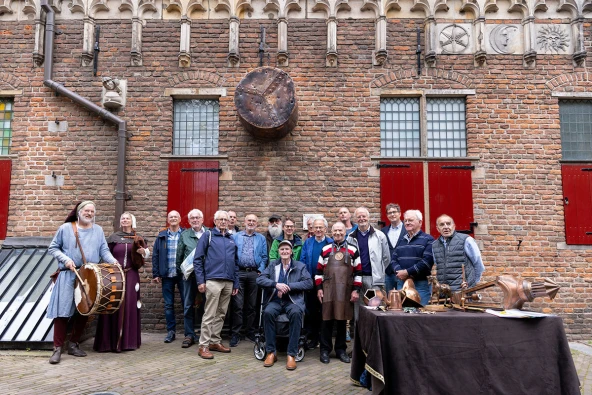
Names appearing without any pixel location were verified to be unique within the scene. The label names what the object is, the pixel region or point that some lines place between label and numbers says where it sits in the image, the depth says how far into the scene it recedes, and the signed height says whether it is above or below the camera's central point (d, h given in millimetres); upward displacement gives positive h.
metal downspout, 7922 +2056
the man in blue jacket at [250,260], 6832 -569
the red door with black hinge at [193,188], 8070 +621
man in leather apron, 5668 -796
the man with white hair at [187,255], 6625 -551
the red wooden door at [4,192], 8086 +520
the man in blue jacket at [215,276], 6012 -735
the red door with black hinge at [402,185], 8023 +701
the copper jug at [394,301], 4375 -759
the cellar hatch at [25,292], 5941 -1022
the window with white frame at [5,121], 8477 +1893
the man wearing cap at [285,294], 5621 -927
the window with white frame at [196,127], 8359 +1787
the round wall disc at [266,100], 7555 +2079
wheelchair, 5727 -1513
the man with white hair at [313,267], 6227 -617
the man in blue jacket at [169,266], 6785 -666
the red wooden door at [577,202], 7871 +416
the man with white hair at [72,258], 5668 -485
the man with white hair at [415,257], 5359 -402
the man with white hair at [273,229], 7176 -98
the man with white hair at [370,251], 5910 -369
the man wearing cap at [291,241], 6691 -303
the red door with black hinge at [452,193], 7941 +562
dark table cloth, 3818 -1130
